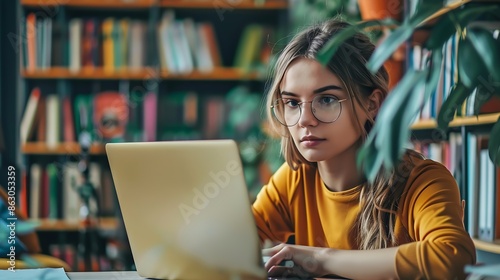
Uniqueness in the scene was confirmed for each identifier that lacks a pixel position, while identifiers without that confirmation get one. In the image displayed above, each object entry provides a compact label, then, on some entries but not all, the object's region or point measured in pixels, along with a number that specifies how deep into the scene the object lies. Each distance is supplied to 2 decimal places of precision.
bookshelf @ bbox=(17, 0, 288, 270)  3.62
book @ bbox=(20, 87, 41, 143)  3.61
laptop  1.03
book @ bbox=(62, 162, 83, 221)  3.64
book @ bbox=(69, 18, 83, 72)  3.65
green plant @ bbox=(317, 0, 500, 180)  0.92
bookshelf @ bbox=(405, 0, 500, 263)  2.10
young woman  1.16
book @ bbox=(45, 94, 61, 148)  3.64
